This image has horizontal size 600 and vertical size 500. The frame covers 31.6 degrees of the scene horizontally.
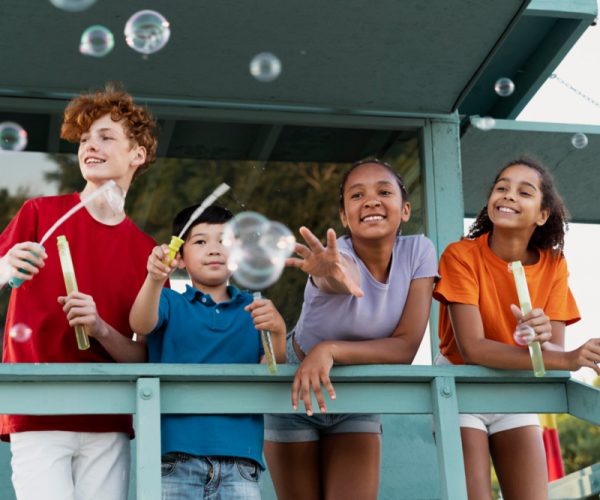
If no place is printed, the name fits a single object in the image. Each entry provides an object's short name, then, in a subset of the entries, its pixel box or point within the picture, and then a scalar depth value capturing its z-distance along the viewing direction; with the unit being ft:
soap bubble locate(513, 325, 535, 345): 11.07
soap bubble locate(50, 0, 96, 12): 14.03
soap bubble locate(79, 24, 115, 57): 15.17
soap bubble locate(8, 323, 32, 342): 11.71
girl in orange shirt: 11.75
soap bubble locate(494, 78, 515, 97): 20.42
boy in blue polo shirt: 10.96
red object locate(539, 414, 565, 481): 35.73
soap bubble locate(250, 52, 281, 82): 16.47
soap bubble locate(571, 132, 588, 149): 21.68
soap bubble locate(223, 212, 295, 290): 11.49
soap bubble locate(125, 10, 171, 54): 14.64
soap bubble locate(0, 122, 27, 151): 17.03
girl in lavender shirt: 12.04
